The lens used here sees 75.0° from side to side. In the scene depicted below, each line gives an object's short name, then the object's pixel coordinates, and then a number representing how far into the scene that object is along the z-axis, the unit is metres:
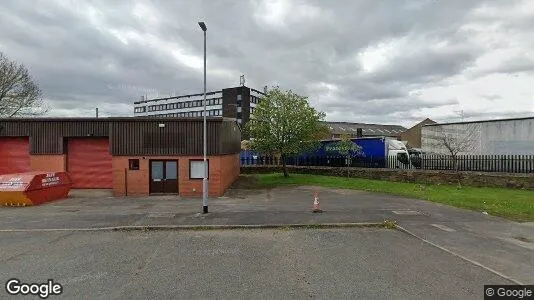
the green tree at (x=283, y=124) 27.39
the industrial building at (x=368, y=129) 83.00
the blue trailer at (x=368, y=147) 28.69
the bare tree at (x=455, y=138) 27.47
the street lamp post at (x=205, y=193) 14.81
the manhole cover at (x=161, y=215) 14.18
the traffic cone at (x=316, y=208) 14.80
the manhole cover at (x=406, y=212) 14.47
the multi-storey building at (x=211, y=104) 86.00
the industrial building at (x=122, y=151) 20.86
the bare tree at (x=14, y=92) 31.59
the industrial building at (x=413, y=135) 72.50
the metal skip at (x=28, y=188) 17.44
